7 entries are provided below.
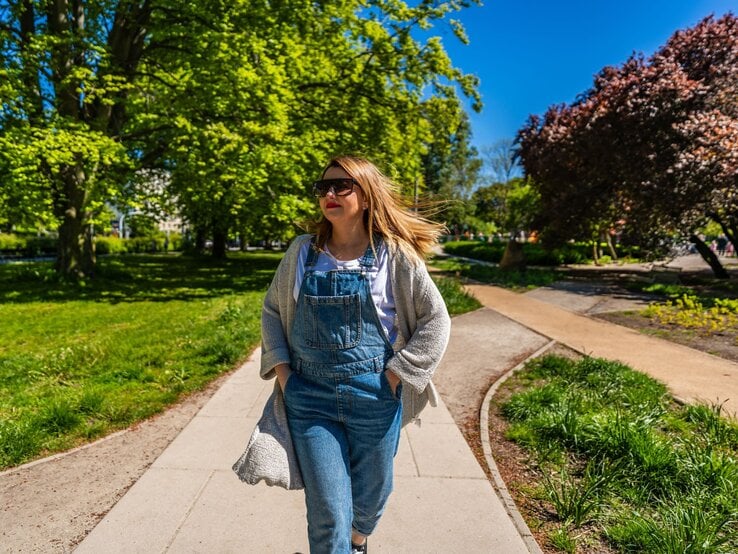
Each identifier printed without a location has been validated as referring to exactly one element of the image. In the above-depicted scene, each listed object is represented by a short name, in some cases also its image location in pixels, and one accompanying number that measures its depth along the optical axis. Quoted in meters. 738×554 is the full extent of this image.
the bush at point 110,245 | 35.00
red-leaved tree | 11.77
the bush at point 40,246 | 30.00
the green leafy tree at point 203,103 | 10.77
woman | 1.81
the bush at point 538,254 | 23.77
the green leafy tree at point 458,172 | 47.13
